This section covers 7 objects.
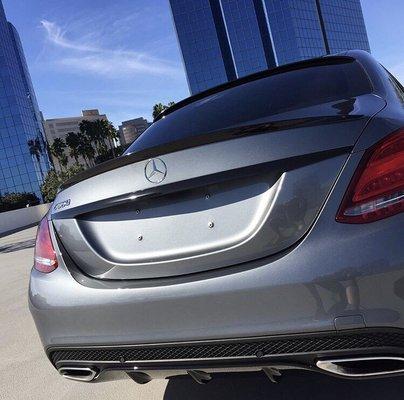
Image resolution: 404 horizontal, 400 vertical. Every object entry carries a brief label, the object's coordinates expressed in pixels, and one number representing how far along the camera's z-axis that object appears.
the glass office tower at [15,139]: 80.12
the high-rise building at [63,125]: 156.32
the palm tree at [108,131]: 84.94
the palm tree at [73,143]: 81.69
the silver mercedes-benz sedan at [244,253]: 1.57
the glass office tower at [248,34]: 106.62
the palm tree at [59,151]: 86.69
